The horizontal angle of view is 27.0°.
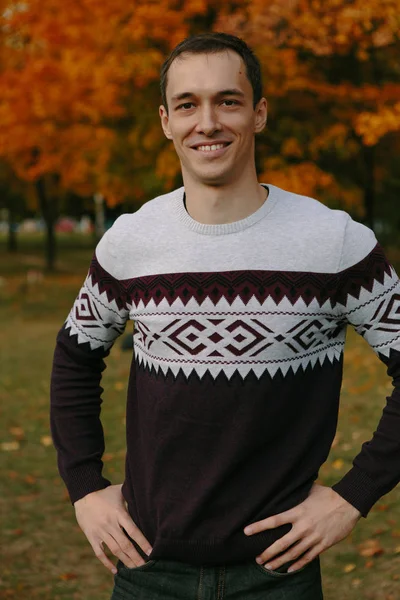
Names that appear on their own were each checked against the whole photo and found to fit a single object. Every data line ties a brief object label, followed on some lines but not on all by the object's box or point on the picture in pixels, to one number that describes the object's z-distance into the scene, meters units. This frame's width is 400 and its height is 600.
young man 2.27
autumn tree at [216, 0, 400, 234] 12.54
